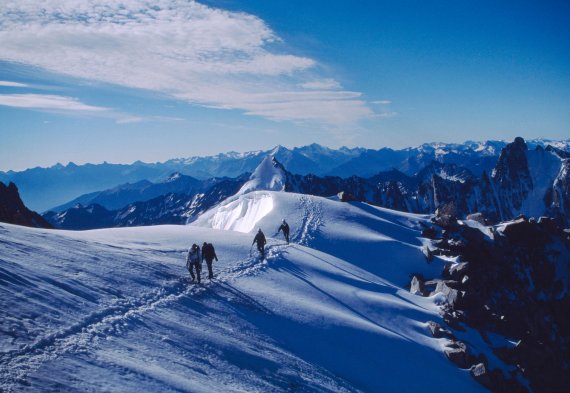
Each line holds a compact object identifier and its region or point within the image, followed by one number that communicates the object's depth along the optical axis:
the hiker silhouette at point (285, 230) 36.59
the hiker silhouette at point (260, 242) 29.33
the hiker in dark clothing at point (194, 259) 21.53
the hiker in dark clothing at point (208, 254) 22.83
